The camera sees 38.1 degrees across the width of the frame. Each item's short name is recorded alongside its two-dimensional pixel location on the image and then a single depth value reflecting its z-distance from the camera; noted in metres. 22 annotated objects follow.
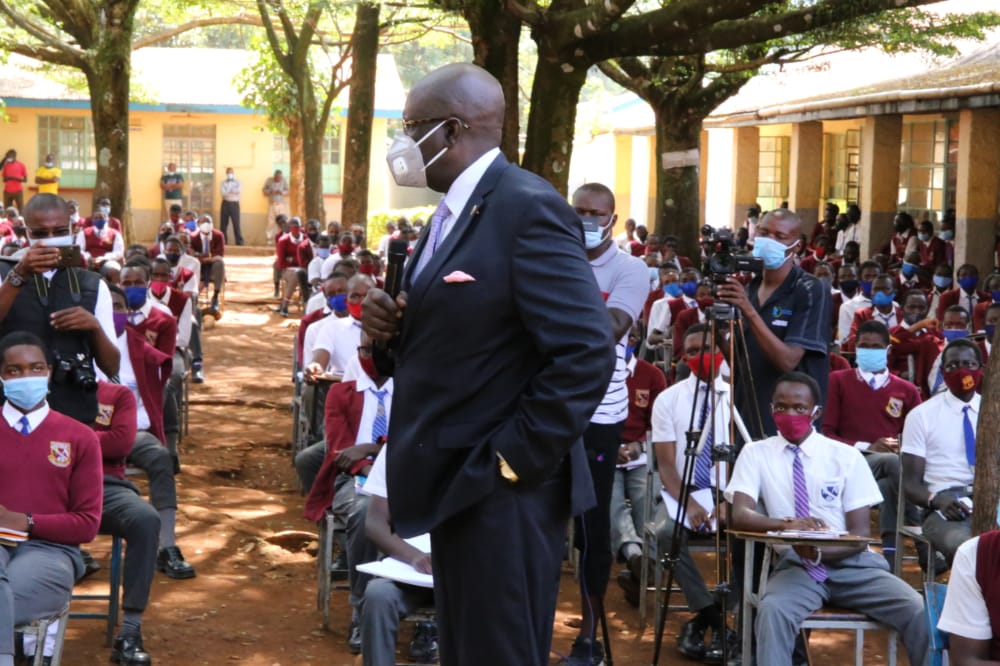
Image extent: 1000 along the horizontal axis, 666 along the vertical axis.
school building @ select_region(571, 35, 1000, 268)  17.52
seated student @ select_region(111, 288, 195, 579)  7.99
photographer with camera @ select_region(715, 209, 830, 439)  6.45
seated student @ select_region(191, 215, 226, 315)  21.48
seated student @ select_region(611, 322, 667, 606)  8.09
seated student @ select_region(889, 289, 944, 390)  10.61
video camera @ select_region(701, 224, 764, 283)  6.13
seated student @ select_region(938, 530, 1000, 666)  4.58
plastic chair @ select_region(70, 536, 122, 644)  6.87
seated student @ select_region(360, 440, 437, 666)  5.73
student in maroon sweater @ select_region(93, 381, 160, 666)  6.58
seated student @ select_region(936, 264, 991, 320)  13.59
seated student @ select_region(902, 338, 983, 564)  7.38
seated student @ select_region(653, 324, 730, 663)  7.04
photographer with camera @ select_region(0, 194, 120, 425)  6.43
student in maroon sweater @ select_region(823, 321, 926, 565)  8.70
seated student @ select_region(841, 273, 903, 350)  12.00
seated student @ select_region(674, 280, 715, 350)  12.11
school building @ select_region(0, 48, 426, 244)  36.44
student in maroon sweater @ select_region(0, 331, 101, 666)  5.79
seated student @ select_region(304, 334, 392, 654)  7.24
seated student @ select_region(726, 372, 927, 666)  5.91
